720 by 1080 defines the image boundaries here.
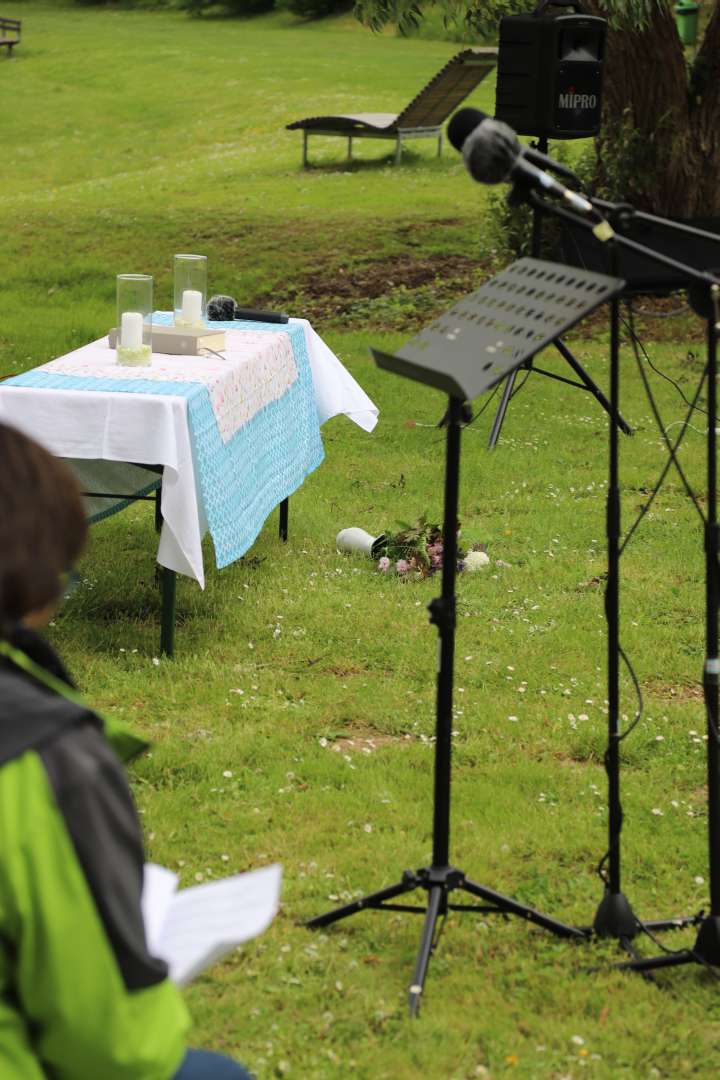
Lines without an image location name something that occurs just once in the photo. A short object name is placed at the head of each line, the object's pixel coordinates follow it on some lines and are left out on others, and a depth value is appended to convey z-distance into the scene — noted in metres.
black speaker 15.21
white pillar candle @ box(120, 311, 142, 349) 9.40
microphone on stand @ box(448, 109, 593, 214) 4.69
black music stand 4.74
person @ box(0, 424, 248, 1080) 2.72
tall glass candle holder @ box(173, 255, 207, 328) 10.36
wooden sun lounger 31.53
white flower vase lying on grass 11.32
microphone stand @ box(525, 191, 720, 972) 5.32
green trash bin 44.61
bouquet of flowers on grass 10.93
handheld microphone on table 11.29
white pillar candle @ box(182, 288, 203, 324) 10.24
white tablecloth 8.40
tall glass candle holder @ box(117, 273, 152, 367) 9.38
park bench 59.02
